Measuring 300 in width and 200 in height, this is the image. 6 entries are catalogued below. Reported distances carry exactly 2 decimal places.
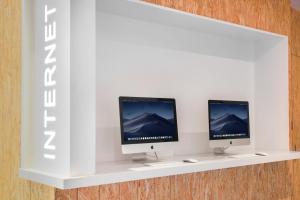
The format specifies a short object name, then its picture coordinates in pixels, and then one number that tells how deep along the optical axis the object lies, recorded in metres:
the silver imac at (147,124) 2.47
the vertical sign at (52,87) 1.93
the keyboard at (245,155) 2.91
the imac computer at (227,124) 3.04
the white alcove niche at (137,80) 1.97
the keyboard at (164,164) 2.35
